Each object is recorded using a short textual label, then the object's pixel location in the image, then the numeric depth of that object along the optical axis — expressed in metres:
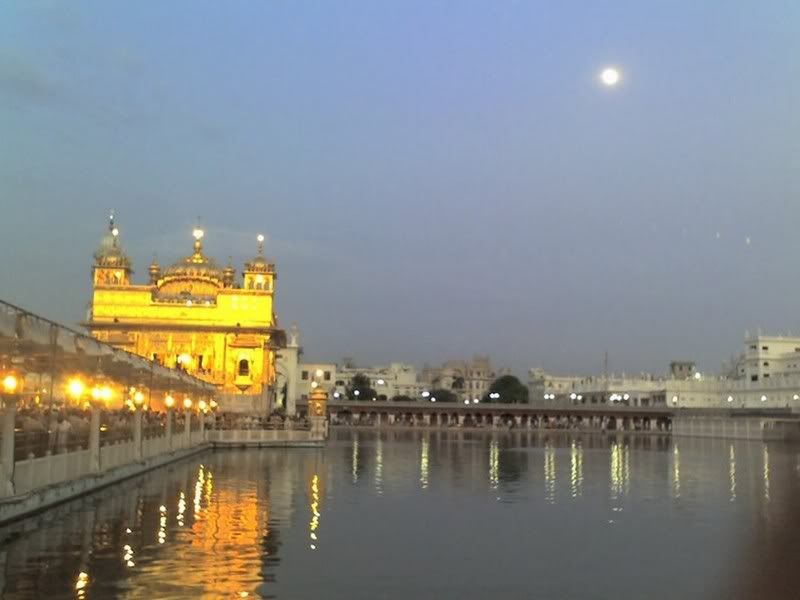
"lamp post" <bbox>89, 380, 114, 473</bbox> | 19.81
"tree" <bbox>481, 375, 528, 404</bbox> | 146.88
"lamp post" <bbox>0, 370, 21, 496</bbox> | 14.16
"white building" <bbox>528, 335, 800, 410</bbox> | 102.62
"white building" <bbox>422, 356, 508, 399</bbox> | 186.25
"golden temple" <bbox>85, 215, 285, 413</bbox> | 55.78
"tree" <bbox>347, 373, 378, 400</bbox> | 151.20
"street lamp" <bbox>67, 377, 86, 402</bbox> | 18.58
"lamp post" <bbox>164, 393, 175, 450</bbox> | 30.36
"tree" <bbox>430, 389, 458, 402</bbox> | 164.62
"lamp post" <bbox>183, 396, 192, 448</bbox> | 34.94
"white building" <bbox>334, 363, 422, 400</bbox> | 172.50
